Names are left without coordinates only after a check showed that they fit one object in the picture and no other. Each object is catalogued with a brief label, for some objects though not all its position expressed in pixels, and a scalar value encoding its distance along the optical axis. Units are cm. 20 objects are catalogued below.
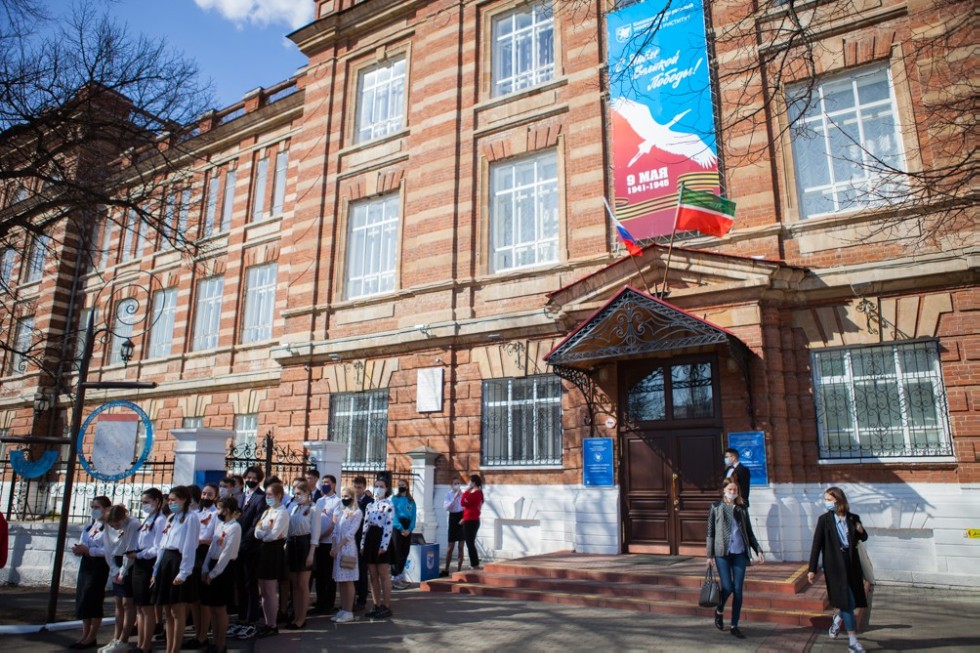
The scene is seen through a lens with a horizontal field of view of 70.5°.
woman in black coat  714
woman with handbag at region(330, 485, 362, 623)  909
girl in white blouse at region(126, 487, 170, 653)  757
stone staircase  868
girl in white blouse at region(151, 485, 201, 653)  733
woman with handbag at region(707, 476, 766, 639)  791
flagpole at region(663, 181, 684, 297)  1251
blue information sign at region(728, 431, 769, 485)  1149
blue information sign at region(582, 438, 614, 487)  1313
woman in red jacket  1271
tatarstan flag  1240
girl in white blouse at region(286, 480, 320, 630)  875
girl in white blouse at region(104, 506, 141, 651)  797
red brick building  1137
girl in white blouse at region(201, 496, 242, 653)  752
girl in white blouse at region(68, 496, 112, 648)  830
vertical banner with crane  1386
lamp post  927
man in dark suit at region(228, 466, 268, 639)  856
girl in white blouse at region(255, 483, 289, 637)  842
